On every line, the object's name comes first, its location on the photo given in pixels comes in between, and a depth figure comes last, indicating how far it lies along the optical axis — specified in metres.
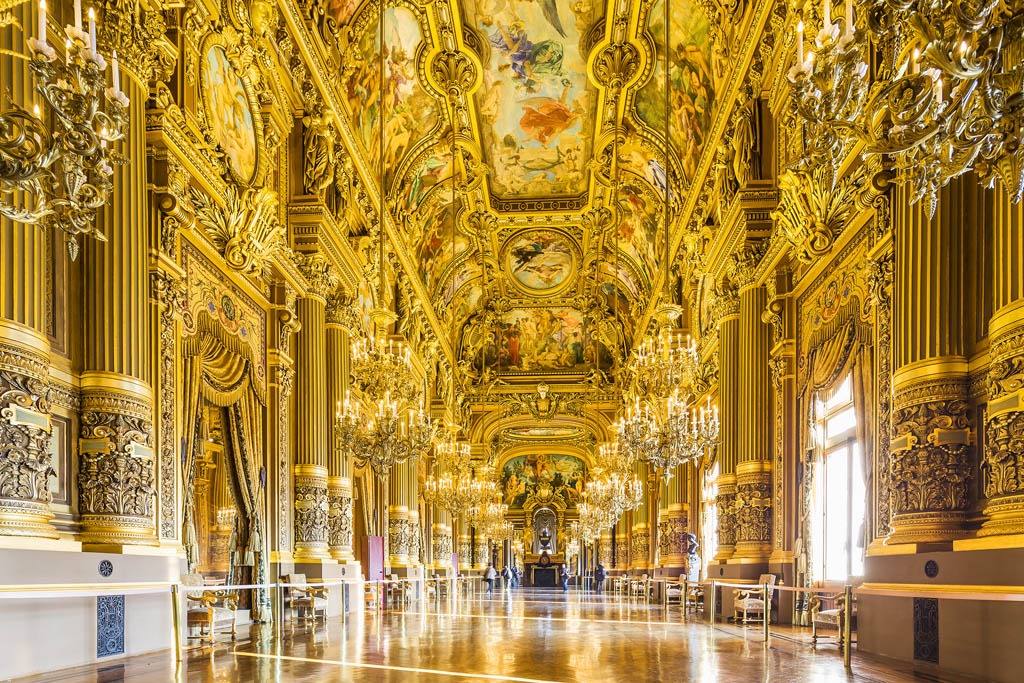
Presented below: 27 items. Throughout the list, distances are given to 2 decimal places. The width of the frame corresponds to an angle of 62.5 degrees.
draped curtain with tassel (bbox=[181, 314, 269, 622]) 11.20
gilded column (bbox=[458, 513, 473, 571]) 39.86
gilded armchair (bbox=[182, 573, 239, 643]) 10.01
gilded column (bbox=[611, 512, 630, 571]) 39.11
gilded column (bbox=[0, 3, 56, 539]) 6.60
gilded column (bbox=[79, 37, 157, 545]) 8.03
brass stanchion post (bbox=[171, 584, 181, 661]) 7.96
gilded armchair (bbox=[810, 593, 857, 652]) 9.05
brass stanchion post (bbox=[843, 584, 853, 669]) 7.51
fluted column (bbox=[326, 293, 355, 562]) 15.73
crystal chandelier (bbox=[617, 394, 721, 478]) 11.47
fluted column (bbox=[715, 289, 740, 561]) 15.12
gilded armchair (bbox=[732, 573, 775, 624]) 12.86
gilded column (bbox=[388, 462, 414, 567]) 23.34
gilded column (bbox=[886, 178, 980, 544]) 7.25
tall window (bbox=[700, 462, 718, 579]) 20.61
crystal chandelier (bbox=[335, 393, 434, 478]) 12.12
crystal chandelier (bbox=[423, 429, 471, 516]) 23.95
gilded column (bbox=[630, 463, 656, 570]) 31.72
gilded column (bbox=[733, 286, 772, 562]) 13.95
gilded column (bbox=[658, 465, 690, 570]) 23.80
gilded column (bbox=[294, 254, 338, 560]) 14.45
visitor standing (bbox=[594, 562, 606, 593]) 43.39
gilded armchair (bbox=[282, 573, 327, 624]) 13.02
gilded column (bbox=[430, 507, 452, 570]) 31.02
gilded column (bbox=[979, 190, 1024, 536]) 6.08
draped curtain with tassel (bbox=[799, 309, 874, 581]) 10.24
